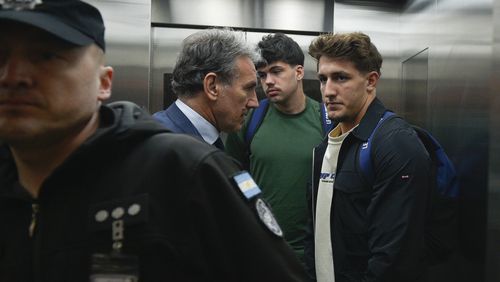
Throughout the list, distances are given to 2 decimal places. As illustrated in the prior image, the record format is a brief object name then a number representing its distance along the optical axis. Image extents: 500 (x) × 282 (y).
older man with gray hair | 2.18
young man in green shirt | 2.90
